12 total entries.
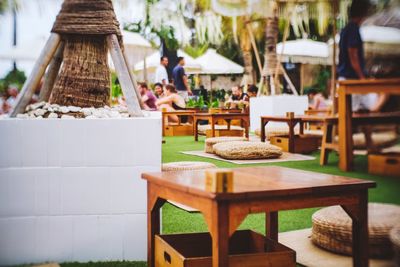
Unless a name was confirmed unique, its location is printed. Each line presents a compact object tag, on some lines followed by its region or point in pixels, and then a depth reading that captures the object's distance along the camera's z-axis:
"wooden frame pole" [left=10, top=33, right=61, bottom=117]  1.97
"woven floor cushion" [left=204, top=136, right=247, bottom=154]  3.26
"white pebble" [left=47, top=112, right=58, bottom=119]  2.01
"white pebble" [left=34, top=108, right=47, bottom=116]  2.04
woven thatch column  2.06
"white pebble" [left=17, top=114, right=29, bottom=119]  1.94
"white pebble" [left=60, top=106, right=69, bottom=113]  2.07
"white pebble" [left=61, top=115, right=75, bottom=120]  1.87
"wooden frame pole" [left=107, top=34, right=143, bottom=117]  2.03
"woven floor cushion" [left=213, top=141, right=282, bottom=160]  3.14
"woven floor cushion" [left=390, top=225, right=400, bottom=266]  1.33
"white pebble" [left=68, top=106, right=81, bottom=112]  2.09
